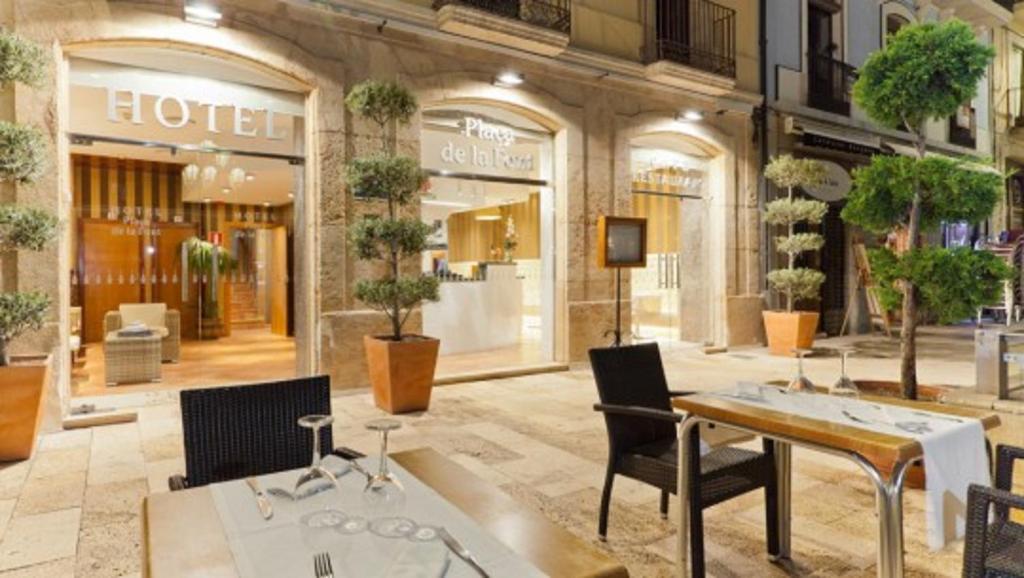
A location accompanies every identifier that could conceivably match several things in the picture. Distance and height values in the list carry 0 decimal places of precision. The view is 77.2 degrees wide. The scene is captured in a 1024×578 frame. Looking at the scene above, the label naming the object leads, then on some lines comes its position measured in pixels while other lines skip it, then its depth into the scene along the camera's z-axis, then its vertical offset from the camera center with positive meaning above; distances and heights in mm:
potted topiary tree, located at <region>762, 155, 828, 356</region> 8703 +177
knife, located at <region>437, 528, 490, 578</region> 1110 -481
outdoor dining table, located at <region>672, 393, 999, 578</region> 1767 -490
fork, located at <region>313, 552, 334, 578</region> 1099 -487
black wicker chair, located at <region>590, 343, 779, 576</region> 2396 -705
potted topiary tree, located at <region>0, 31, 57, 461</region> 3969 -34
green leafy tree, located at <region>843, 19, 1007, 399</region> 3900 +611
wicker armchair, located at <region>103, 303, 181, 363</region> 7785 -394
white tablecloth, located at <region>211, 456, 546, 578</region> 1131 -493
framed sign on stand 7398 +480
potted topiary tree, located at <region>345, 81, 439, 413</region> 5348 +331
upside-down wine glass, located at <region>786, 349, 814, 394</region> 2765 -444
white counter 9000 -387
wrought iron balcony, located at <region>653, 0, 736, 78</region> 8844 +3594
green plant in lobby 9086 +340
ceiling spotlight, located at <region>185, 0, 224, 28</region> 5258 +2279
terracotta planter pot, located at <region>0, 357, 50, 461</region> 3951 -725
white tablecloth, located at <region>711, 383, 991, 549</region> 1883 -492
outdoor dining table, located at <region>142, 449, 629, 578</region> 1146 -494
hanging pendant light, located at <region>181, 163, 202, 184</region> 9450 +1748
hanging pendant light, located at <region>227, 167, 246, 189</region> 8707 +1580
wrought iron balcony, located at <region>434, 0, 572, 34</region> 7008 +3142
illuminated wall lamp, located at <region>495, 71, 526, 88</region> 7151 +2323
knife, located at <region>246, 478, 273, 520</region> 1392 -481
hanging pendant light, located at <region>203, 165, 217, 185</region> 8859 +1620
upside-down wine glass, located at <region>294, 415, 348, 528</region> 1318 -467
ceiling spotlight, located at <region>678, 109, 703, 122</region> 8984 +2385
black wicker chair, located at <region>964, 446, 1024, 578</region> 1491 -653
